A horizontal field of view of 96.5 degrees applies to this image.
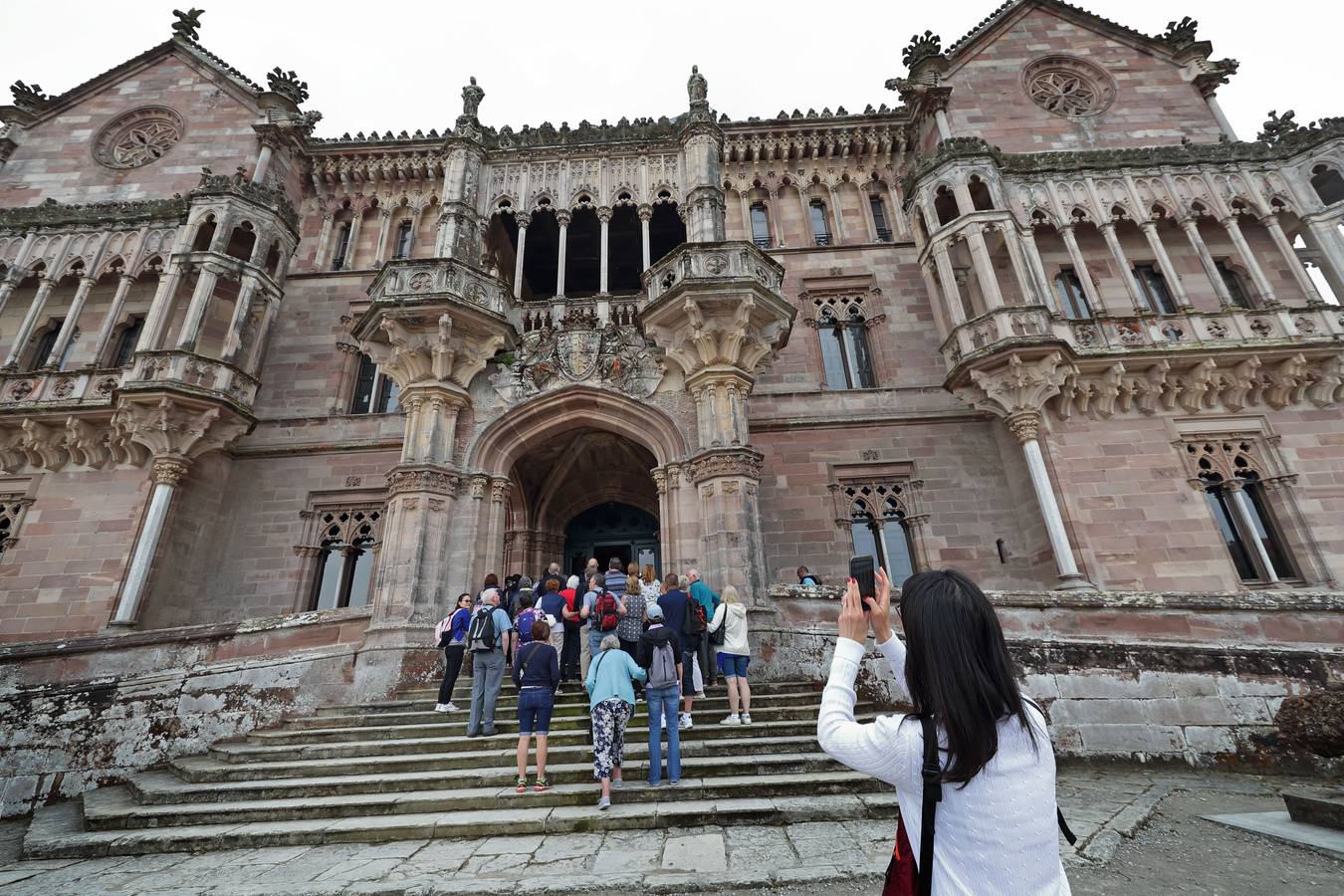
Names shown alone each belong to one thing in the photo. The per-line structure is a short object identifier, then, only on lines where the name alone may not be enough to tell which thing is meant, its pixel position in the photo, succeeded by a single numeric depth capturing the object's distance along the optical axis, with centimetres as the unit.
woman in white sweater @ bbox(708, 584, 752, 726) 778
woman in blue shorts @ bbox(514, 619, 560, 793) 623
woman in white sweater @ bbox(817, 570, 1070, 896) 164
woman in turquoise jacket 592
